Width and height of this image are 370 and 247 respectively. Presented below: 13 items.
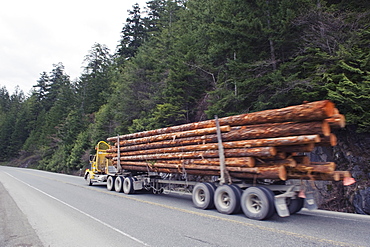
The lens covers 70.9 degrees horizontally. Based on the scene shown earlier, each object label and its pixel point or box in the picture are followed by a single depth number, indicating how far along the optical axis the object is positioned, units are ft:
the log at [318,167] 21.54
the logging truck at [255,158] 21.30
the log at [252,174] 22.21
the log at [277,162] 22.75
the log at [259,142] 20.72
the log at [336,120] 20.38
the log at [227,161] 24.18
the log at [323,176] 21.62
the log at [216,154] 22.68
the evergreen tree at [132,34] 150.20
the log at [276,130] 20.51
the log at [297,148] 21.43
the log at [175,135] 28.50
